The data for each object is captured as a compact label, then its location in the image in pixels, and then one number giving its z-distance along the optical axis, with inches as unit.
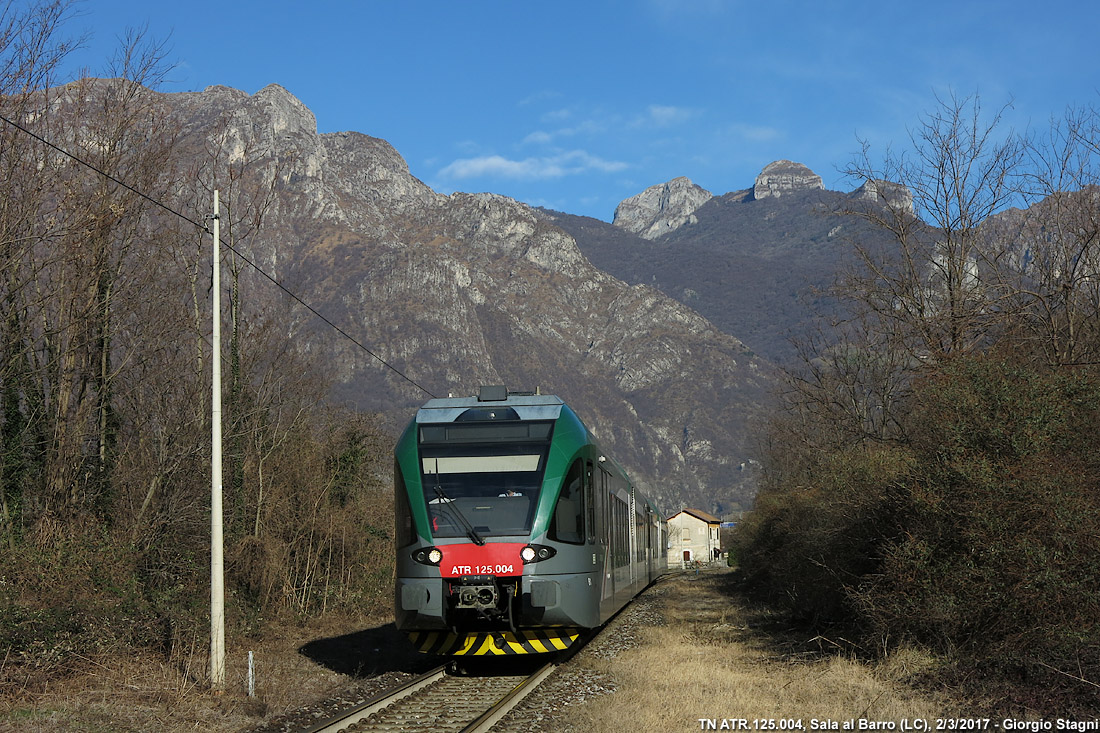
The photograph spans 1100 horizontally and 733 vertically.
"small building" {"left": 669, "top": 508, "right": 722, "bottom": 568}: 5142.7
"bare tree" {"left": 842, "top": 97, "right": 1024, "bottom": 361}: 840.3
